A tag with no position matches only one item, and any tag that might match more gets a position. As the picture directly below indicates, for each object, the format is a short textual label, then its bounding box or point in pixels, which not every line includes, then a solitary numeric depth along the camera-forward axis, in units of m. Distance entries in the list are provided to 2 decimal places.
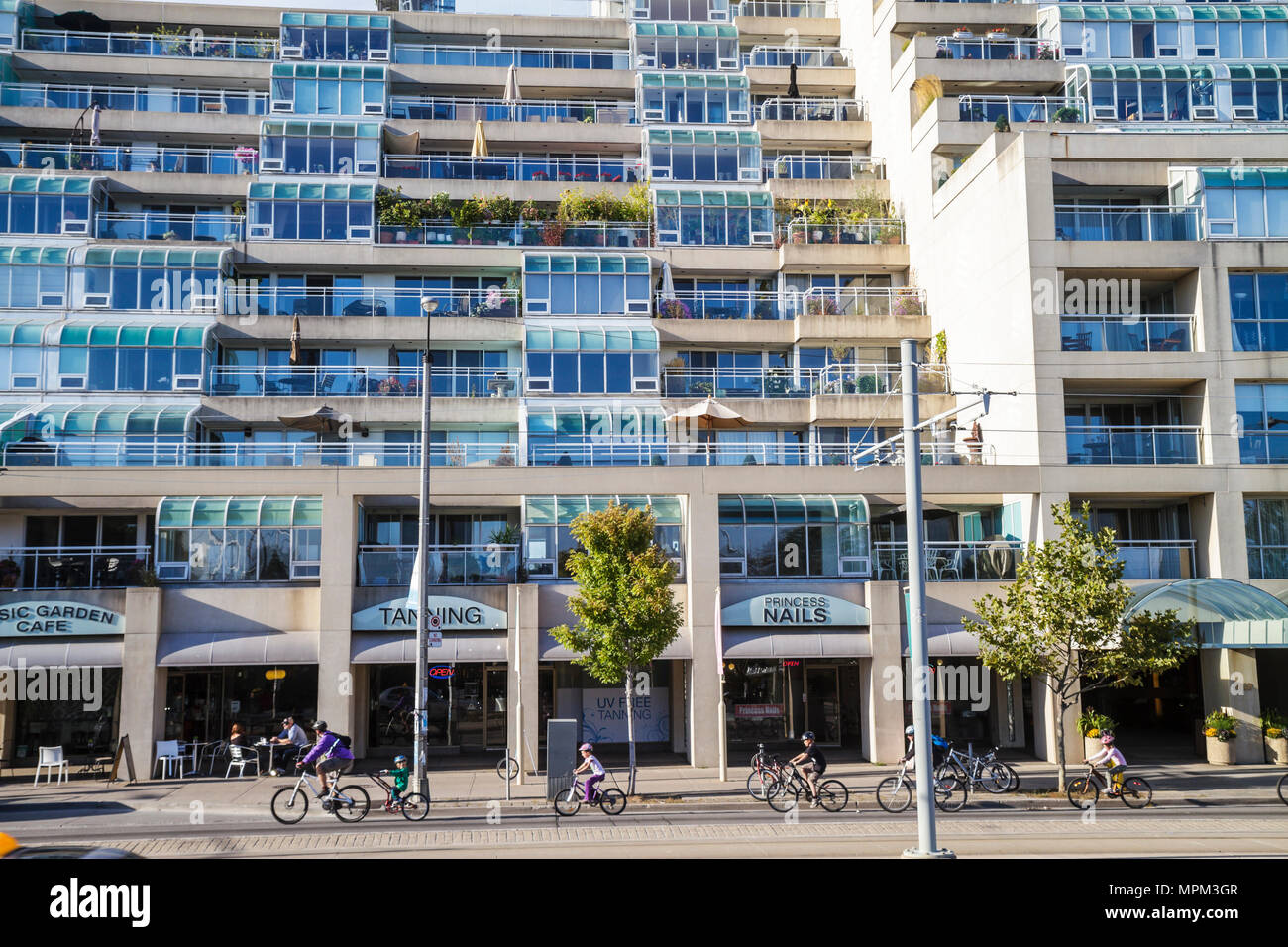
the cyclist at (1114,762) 23.47
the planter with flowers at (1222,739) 30.97
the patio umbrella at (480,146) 47.25
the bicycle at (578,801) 23.27
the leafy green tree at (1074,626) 25.53
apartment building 32.38
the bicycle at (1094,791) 23.73
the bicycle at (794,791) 23.83
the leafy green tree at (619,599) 27.08
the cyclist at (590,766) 23.19
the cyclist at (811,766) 23.69
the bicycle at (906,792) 23.69
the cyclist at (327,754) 22.59
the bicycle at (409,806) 23.55
